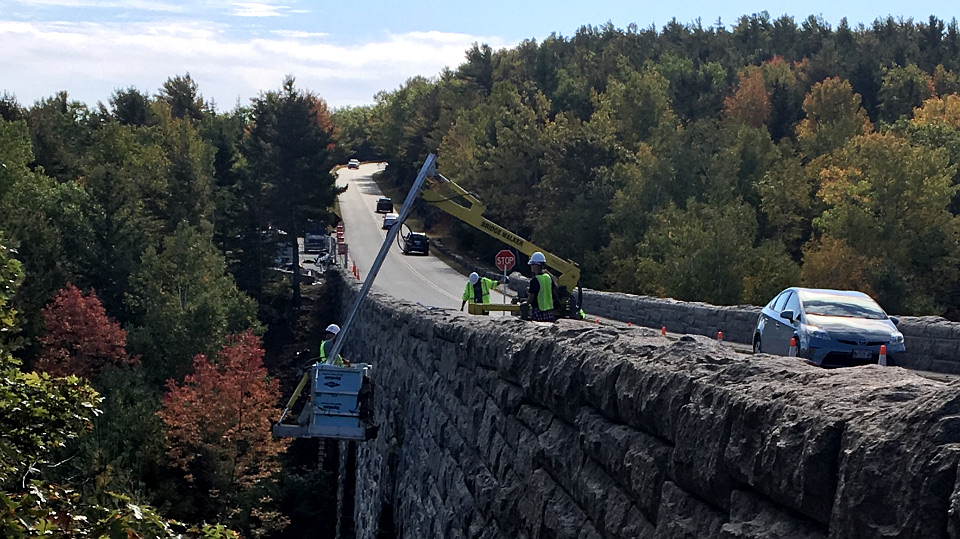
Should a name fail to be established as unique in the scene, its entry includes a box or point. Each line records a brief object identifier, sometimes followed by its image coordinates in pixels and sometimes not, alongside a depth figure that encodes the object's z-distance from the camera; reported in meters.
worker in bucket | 19.48
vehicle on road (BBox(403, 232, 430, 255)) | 67.19
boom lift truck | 21.41
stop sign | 34.97
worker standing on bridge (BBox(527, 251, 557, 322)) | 14.76
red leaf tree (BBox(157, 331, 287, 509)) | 35.34
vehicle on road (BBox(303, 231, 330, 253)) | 78.94
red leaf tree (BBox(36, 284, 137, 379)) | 42.78
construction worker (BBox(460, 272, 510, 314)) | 19.54
